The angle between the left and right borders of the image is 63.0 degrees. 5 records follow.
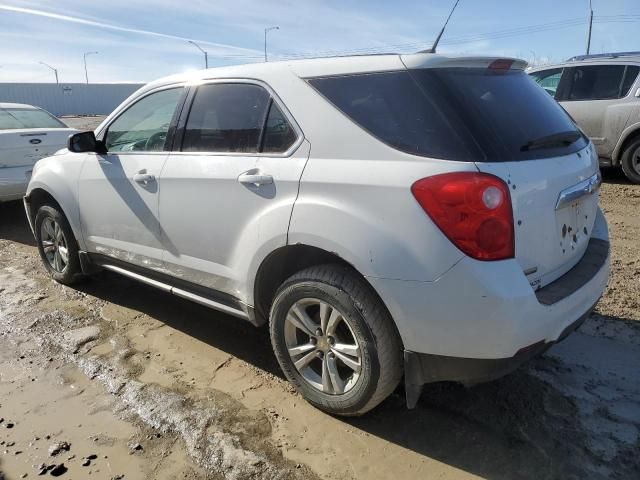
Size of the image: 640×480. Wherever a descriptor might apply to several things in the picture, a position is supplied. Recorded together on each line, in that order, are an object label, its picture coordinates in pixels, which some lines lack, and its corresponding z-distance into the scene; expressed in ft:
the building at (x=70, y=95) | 152.66
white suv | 7.05
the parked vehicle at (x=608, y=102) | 24.66
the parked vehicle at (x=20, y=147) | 21.33
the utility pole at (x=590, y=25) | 104.57
